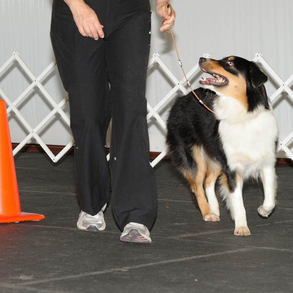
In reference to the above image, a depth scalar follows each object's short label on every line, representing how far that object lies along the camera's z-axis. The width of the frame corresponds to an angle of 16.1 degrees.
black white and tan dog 6.44
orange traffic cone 6.66
